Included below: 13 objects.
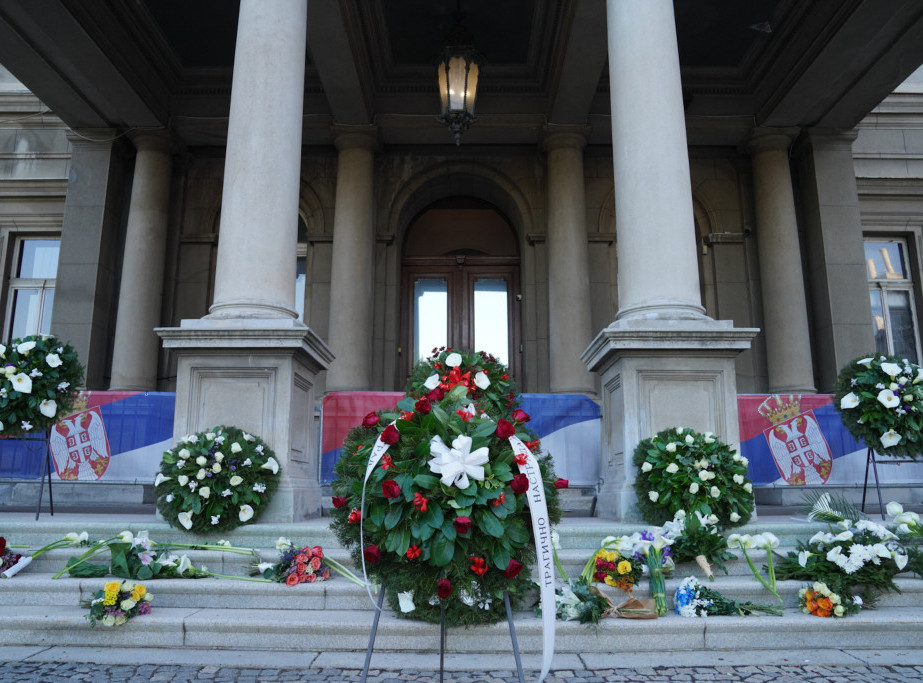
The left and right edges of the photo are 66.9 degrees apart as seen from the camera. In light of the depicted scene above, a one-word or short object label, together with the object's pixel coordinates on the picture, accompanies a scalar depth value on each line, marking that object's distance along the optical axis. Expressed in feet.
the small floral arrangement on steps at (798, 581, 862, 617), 13.96
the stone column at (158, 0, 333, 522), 20.08
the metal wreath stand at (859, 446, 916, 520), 21.00
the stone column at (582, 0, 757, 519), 19.95
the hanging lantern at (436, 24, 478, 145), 28.17
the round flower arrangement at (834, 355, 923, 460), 20.10
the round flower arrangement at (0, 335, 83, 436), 20.31
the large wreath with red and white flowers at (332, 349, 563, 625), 9.62
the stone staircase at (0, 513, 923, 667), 13.20
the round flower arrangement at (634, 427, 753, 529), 17.52
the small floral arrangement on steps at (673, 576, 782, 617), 13.99
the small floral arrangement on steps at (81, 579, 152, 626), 13.20
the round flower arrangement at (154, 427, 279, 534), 17.69
